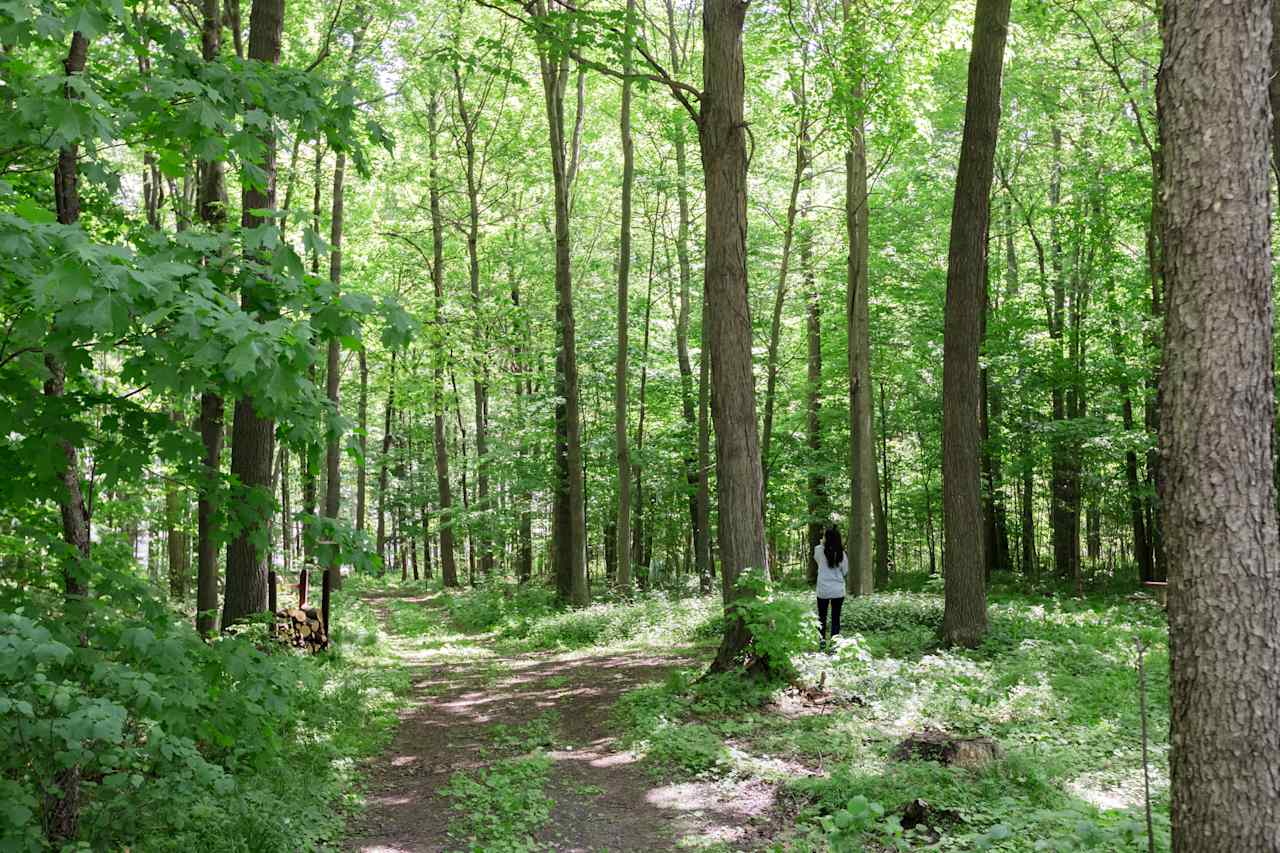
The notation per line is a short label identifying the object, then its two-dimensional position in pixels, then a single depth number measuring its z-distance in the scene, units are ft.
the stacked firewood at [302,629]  36.25
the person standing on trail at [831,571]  37.40
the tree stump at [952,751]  20.62
